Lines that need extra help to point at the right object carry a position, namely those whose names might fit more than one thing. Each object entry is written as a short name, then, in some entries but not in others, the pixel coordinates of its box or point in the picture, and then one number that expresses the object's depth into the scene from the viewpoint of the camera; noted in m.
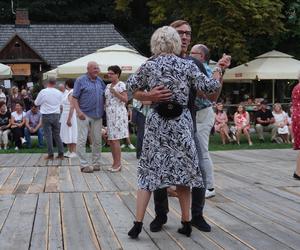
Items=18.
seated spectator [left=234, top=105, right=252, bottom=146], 16.58
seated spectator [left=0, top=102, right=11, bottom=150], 15.18
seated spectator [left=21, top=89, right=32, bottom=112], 21.68
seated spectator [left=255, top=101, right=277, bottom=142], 17.09
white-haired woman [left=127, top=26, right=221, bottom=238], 5.11
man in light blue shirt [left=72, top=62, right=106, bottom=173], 9.76
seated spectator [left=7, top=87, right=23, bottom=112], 19.17
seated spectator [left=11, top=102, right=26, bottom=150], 15.22
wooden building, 34.41
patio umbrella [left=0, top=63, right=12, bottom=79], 19.25
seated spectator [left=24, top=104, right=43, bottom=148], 15.34
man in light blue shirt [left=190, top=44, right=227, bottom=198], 6.39
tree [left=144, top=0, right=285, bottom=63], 21.75
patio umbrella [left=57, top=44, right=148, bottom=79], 17.02
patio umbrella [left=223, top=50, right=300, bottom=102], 18.79
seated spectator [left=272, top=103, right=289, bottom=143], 16.80
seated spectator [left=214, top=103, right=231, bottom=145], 16.64
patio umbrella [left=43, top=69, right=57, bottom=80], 19.42
